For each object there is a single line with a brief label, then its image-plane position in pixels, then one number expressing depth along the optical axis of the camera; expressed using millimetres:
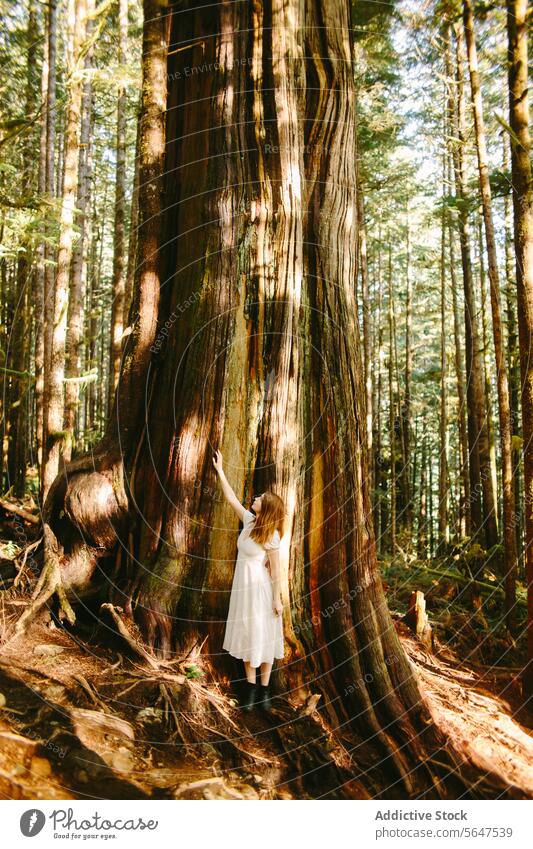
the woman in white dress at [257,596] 4199
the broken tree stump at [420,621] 6086
